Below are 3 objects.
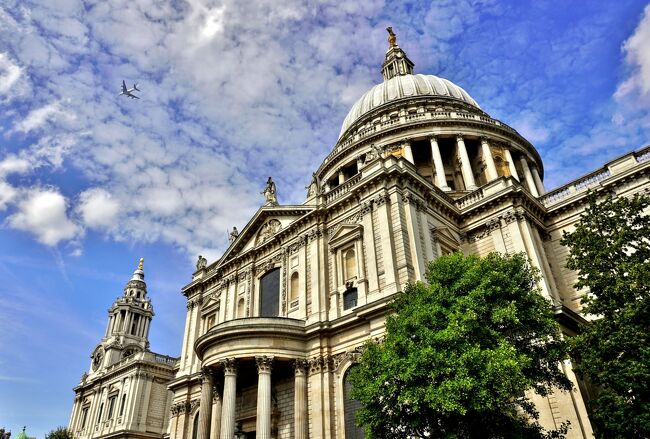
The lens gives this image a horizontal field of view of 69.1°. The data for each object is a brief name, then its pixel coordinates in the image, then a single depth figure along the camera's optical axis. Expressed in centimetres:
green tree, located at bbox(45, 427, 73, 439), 4269
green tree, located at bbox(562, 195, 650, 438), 1334
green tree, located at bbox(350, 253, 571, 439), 1321
